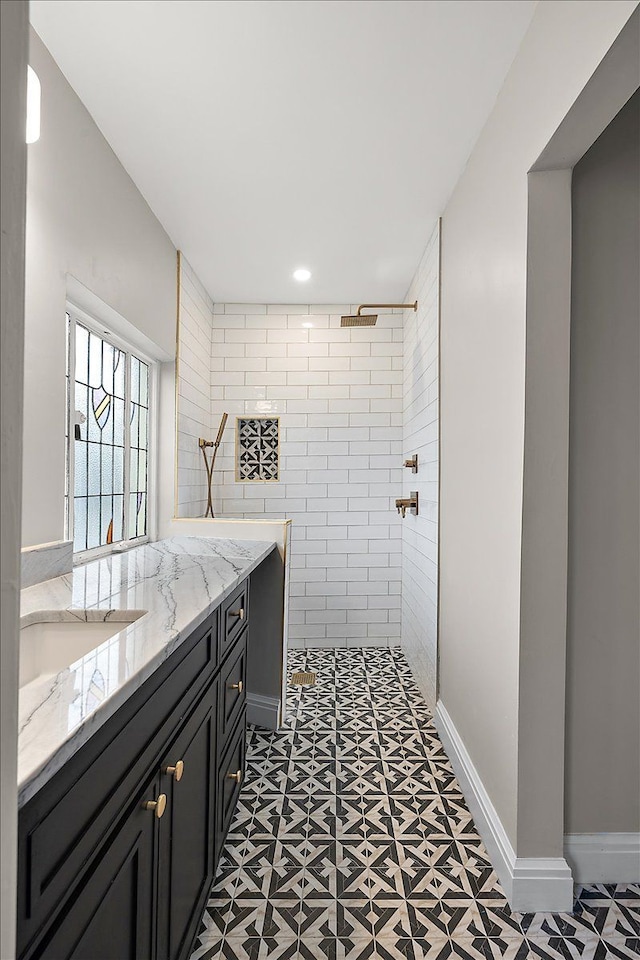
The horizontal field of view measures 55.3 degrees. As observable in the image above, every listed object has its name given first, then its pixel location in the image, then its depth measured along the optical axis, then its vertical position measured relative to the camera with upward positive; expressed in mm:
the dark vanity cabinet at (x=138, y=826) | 737 -570
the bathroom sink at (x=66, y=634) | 1431 -382
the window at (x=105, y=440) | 2533 +160
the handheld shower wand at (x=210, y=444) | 4109 +205
